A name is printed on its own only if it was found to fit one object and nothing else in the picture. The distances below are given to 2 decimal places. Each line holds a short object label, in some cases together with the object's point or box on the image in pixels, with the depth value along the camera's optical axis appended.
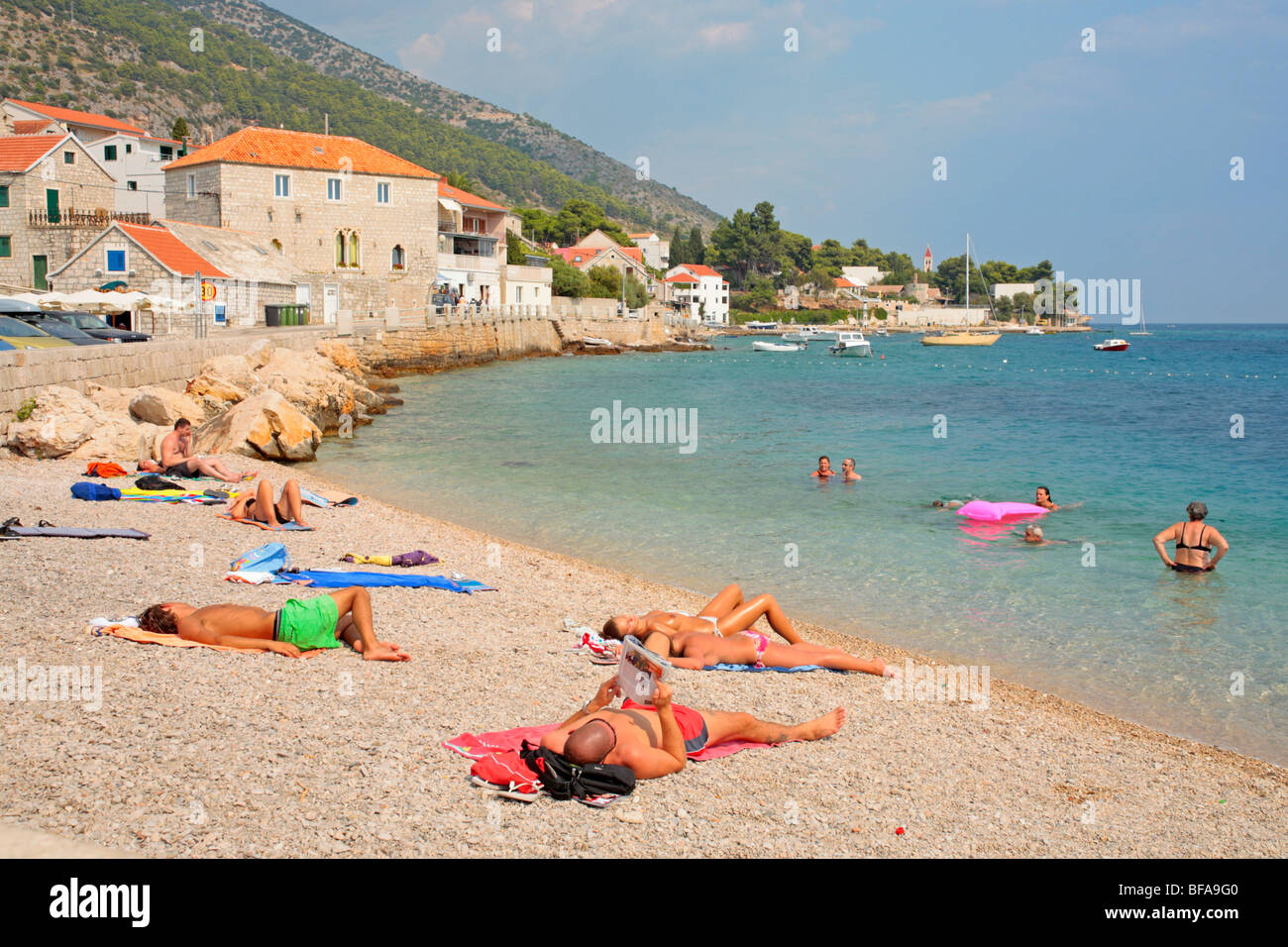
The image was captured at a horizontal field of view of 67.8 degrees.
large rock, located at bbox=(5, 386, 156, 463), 15.40
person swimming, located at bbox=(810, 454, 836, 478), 19.81
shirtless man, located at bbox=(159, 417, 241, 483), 14.61
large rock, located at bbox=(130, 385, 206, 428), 17.84
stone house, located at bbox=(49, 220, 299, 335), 33.84
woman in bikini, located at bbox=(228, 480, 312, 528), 12.16
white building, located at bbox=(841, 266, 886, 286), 183.71
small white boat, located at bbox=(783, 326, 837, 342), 119.49
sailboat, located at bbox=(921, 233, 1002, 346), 110.73
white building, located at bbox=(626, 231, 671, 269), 136.50
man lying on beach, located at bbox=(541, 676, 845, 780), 5.27
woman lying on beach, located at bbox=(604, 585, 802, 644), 7.77
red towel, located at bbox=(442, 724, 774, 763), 5.54
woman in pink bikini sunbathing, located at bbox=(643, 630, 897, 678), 7.76
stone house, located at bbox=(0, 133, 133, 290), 40.06
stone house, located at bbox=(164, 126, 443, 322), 51.12
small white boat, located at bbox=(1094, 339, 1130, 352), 107.00
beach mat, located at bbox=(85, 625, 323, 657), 6.86
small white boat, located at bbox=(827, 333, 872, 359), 87.19
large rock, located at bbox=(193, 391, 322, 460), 18.22
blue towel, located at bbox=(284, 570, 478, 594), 9.33
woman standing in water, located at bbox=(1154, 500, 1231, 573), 12.35
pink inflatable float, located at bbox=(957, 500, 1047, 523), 15.59
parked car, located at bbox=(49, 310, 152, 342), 25.09
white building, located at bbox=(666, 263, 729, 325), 125.62
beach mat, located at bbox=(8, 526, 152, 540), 9.72
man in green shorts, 7.02
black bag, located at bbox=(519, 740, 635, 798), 5.07
